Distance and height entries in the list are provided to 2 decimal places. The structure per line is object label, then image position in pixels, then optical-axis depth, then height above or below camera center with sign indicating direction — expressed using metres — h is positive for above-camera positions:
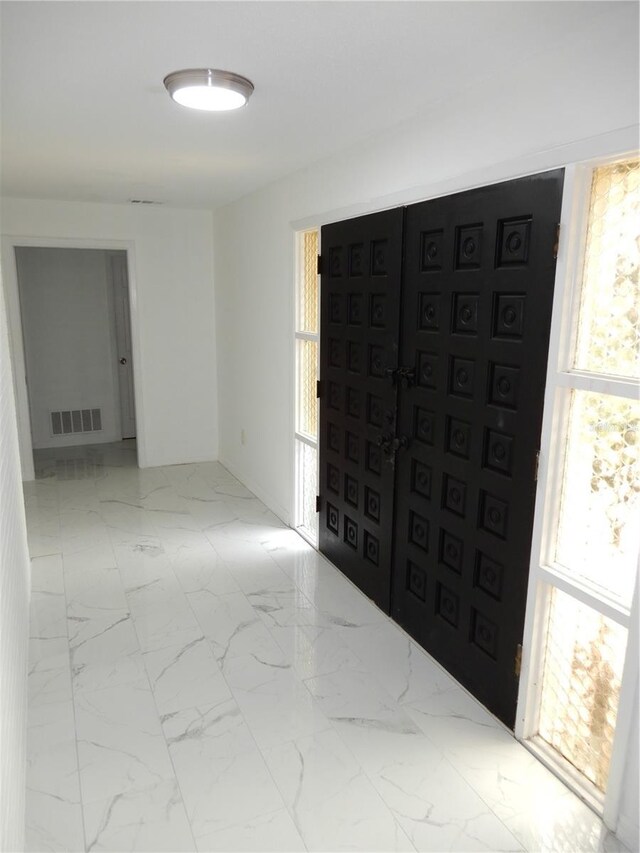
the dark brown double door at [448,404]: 2.12 -0.41
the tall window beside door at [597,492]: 1.81 -0.59
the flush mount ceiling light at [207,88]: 2.04 +0.74
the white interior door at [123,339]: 6.43 -0.39
